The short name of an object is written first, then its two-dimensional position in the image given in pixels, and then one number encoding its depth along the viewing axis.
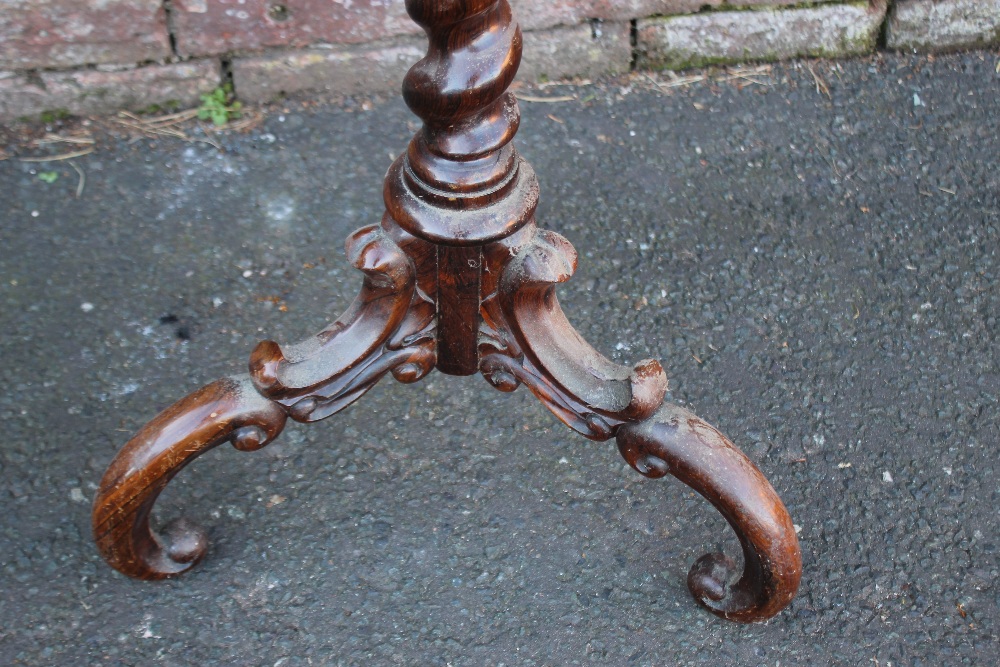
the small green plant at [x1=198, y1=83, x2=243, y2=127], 2.19
